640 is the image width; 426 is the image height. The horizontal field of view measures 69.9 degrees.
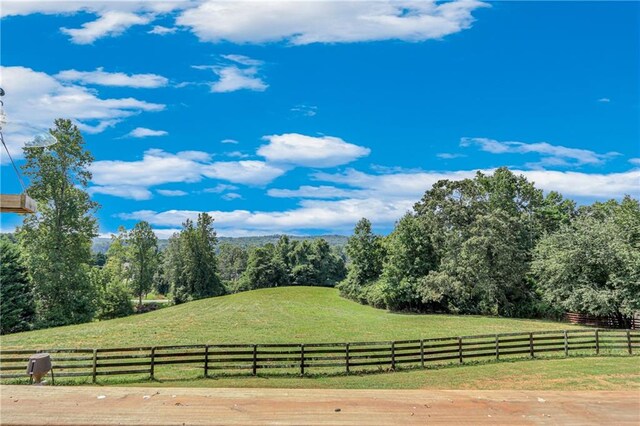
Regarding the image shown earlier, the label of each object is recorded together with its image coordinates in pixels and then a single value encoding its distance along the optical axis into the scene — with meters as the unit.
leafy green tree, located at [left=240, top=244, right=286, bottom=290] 87.94
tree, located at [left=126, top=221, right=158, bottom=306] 70.62
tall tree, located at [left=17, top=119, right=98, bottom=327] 36.59
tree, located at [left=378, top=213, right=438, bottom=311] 50.44
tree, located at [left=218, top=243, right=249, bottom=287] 130.75
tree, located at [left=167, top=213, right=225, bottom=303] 72.81
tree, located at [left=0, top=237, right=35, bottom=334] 34.94
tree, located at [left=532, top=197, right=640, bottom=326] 34.00
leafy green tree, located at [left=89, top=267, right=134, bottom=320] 47.92
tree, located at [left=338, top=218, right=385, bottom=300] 61.69
